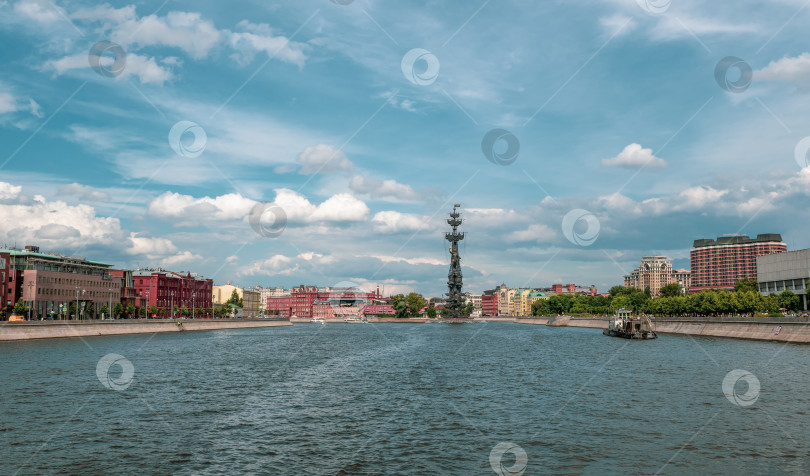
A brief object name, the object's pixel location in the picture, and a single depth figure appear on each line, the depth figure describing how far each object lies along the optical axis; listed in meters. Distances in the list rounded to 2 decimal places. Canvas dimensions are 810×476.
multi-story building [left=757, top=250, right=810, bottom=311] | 158.50
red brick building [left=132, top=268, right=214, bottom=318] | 191.00
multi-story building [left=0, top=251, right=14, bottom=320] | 126.19
